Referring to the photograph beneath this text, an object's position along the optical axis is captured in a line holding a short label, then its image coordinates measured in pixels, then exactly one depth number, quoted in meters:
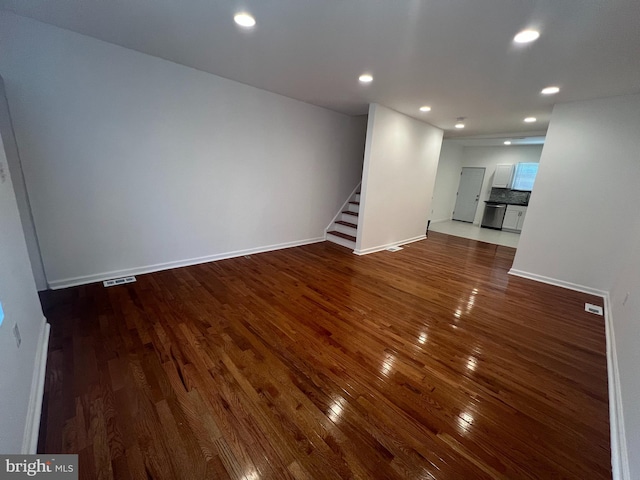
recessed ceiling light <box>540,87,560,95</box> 2.88
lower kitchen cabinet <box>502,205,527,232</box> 7.71
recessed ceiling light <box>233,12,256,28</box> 1.92
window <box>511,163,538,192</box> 7.63
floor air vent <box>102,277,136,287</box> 2.86
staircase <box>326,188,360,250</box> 5.06
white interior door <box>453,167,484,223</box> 8.59
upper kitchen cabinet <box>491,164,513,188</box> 7.88
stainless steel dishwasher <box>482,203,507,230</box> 8.02
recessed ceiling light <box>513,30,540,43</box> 1.84
